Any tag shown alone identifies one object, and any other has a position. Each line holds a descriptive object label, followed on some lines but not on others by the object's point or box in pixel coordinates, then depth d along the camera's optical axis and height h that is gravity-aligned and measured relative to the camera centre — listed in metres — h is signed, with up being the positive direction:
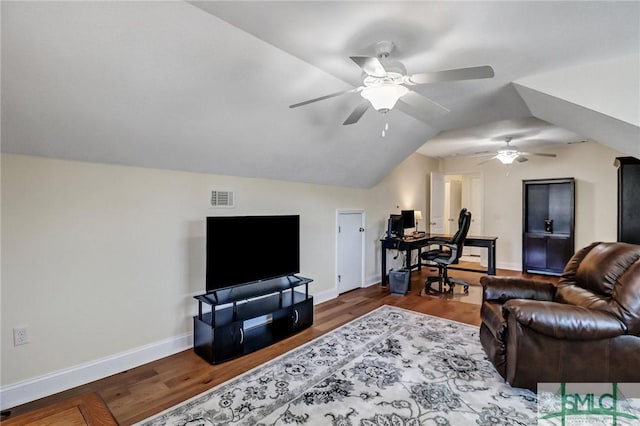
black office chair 4.98 -0.70
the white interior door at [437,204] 7.14 +0.24
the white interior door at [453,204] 8.83 +0.30
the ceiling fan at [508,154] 5.36 +1.03
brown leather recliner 2.12 -0.83
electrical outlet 2.22 -0.87
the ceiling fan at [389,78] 1.86 +0.86
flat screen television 2.95 -0.37
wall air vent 3.31 +0.15
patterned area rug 2.06 -1.32
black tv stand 2.83 -1.02
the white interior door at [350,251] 4.94 -0.60
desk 5.27 -0.52
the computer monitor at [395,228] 5.45 -0.24
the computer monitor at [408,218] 5.94 -0.07
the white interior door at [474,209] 7.73 +0.15
